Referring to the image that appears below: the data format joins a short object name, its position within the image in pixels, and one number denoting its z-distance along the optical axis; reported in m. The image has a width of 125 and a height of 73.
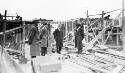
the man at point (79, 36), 11.53
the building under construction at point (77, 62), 4.32
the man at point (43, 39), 10.97
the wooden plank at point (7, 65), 3.82
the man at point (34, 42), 7.84
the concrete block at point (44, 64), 6.66
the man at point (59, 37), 12.59
